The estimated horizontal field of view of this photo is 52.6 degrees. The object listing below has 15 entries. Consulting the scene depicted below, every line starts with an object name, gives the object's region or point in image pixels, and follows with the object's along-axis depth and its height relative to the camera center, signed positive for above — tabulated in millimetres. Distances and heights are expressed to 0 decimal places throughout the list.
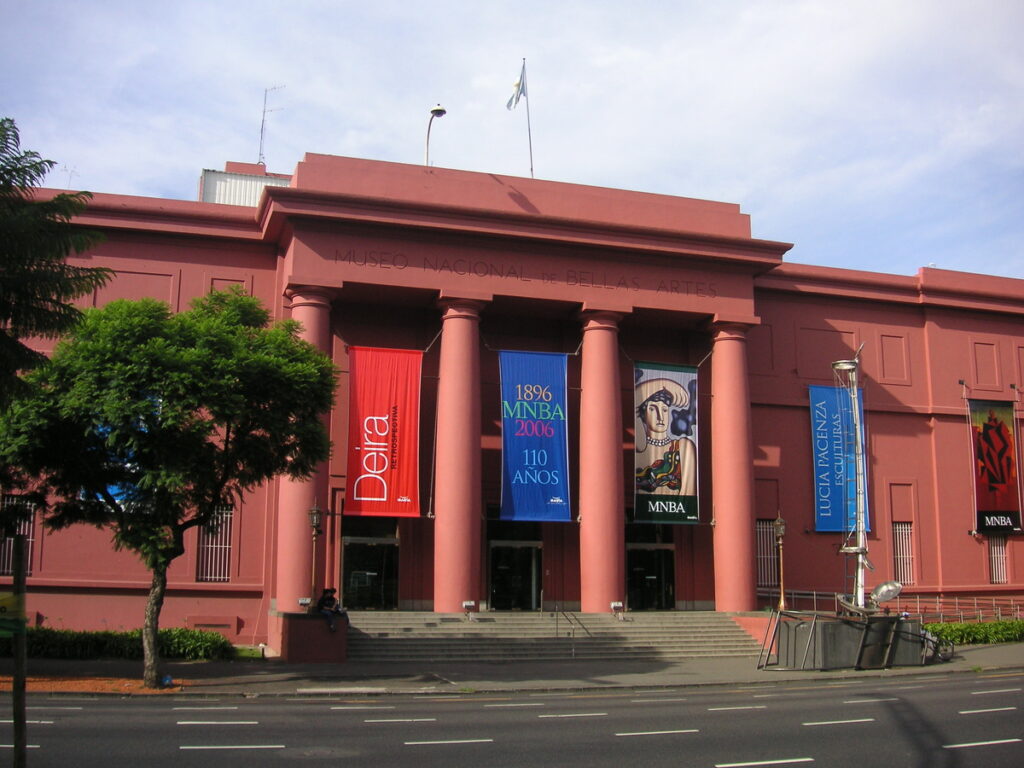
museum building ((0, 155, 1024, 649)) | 30219 +3104
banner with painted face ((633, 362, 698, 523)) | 32656 +2108
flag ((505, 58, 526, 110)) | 36031 +14501
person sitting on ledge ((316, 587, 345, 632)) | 26602 -2342
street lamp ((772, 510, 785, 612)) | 30125 -430
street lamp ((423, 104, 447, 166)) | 33438 +12948
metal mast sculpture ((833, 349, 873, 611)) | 28781 +425
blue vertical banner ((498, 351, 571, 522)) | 31125 +2300
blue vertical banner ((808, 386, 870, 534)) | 36375 +1828
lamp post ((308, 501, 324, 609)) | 27812 -155
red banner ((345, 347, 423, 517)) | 29922 +2361
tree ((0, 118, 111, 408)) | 11039 +2713
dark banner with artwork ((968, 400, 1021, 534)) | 38562 +1695
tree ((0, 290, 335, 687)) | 19891 +1903
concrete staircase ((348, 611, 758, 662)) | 27688 -3440
